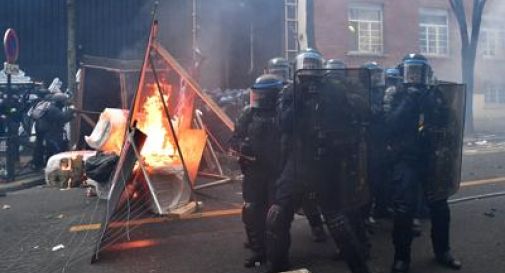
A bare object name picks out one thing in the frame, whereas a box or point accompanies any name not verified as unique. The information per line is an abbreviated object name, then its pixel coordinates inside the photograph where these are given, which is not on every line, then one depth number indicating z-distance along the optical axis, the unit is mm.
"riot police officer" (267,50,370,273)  3420
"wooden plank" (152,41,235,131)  6020
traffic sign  7899
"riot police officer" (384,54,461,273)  3777
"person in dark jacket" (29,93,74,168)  8664
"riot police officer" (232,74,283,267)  3943
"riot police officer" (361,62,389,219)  4090
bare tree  14328
